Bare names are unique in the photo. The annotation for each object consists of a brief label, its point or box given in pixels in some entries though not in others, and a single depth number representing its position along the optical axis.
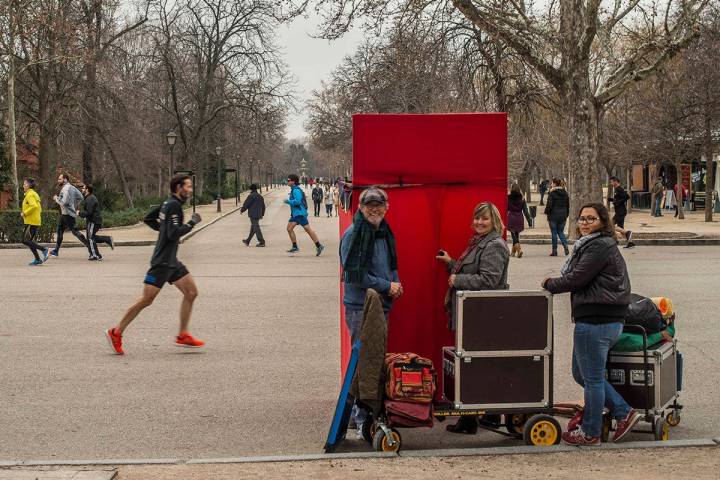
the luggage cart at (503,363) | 6.53
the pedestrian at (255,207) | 26.75
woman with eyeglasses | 6.46
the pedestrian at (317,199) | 51.98
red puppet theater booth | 7.27
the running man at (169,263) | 10.35
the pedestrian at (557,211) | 23.06
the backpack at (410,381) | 6.45
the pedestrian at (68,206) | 22.38
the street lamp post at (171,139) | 47.47
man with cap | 6.83
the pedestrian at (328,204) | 50.06
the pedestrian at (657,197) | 44.41
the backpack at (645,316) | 6.84
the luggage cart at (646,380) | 6.71
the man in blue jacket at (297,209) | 23.66
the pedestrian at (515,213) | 23.33
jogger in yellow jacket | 21.19
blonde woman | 6.76
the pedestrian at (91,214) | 21.80
